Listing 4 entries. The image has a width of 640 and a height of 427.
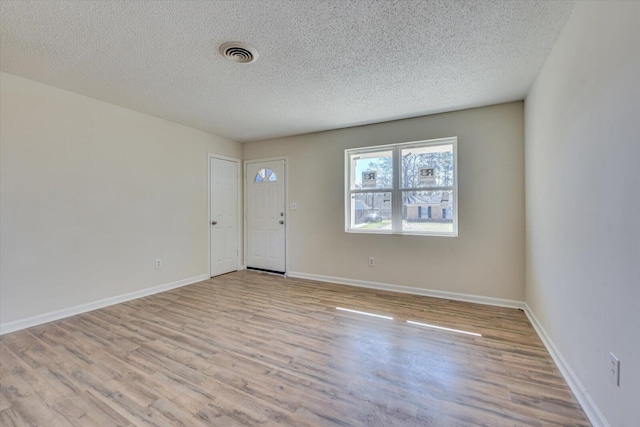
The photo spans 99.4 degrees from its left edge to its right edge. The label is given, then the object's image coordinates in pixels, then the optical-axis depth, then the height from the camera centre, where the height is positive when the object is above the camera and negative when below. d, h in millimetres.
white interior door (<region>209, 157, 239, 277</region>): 4598 -26
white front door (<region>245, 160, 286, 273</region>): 4797 -29
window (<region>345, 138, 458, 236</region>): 3547 +348
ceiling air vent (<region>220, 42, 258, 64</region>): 2061 +1278
